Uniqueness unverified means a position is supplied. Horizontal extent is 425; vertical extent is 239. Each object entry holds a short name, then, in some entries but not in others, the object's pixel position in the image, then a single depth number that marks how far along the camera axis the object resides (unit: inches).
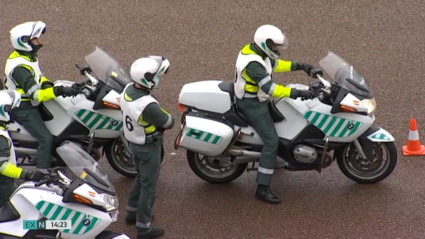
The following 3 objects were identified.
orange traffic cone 876.6
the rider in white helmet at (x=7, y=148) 709.3
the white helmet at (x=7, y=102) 715.4
